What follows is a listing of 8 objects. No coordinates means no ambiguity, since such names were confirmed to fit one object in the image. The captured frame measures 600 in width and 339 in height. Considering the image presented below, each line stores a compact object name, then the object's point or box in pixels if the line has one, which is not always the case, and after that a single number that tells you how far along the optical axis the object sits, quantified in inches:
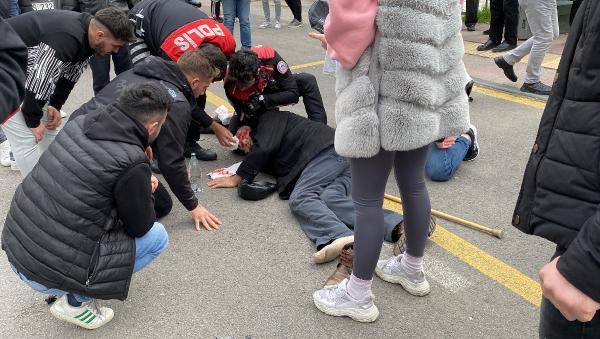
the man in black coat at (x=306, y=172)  114.7
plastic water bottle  146.6
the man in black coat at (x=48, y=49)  125.3
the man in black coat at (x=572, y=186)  40.9
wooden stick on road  116.5
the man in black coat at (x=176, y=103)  110.5
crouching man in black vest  80.2
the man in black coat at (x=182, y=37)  142.3
